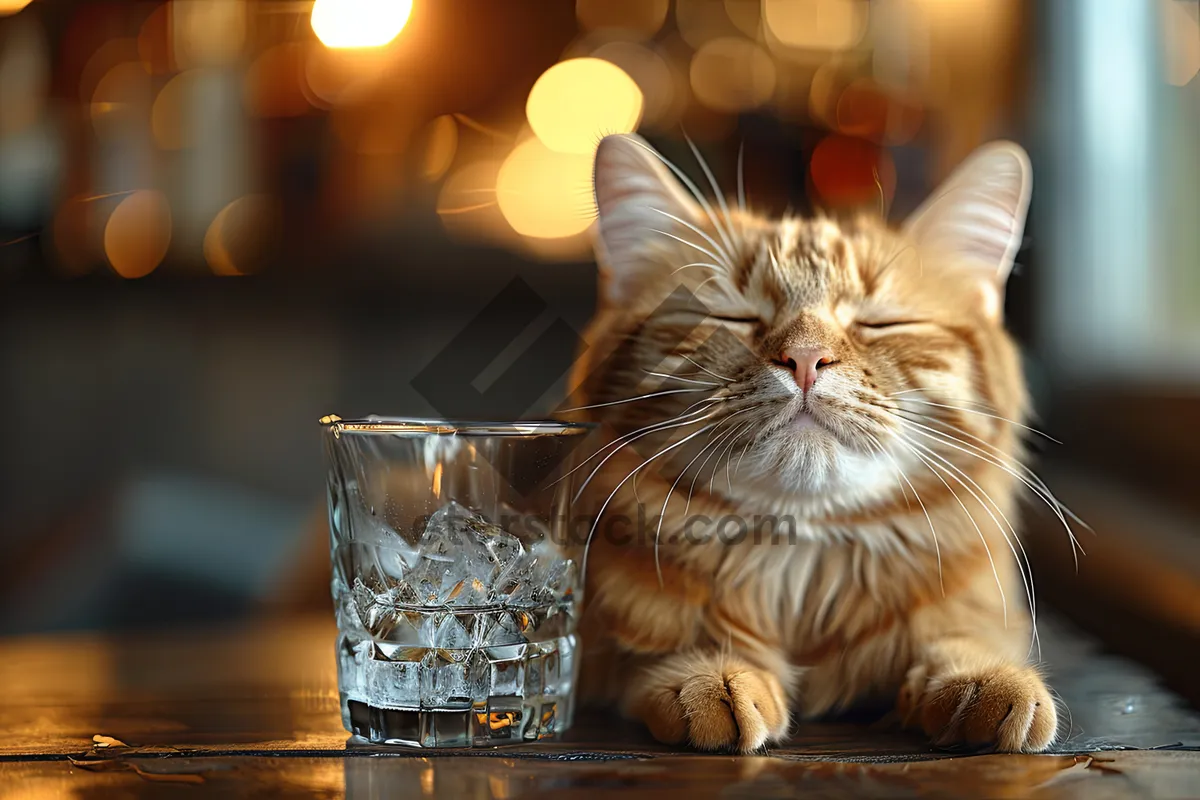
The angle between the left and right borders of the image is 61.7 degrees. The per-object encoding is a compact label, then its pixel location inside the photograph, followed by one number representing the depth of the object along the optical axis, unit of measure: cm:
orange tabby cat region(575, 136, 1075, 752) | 74
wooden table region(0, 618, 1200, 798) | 61
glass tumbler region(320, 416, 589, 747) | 70
